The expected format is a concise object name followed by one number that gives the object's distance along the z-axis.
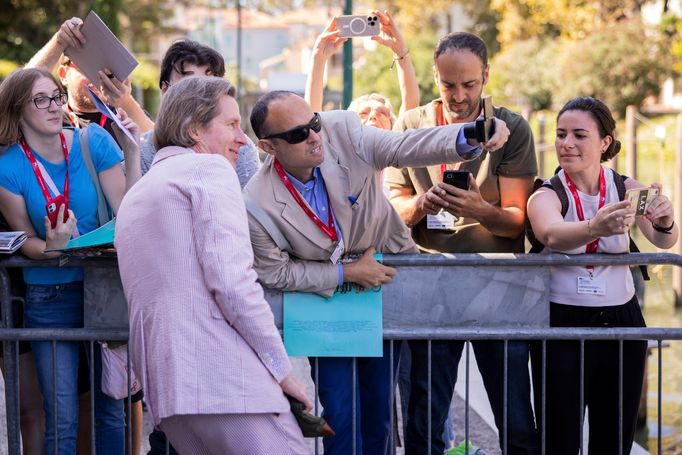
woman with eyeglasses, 4.46
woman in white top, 4.43
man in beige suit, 4.18
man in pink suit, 3.38
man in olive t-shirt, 4.54
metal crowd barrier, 4.29
